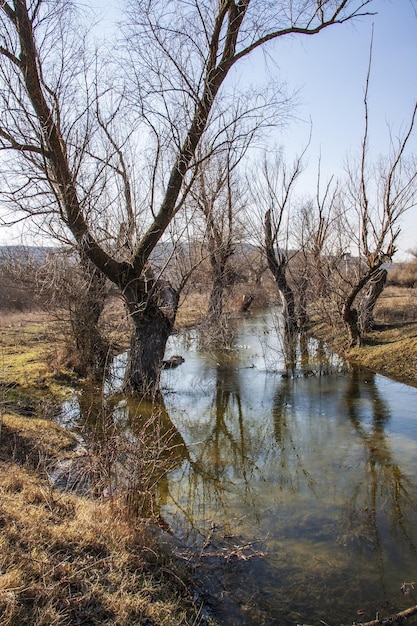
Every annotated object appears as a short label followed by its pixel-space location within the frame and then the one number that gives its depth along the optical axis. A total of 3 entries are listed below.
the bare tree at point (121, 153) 6.94
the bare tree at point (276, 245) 16.39
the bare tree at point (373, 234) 11.02
